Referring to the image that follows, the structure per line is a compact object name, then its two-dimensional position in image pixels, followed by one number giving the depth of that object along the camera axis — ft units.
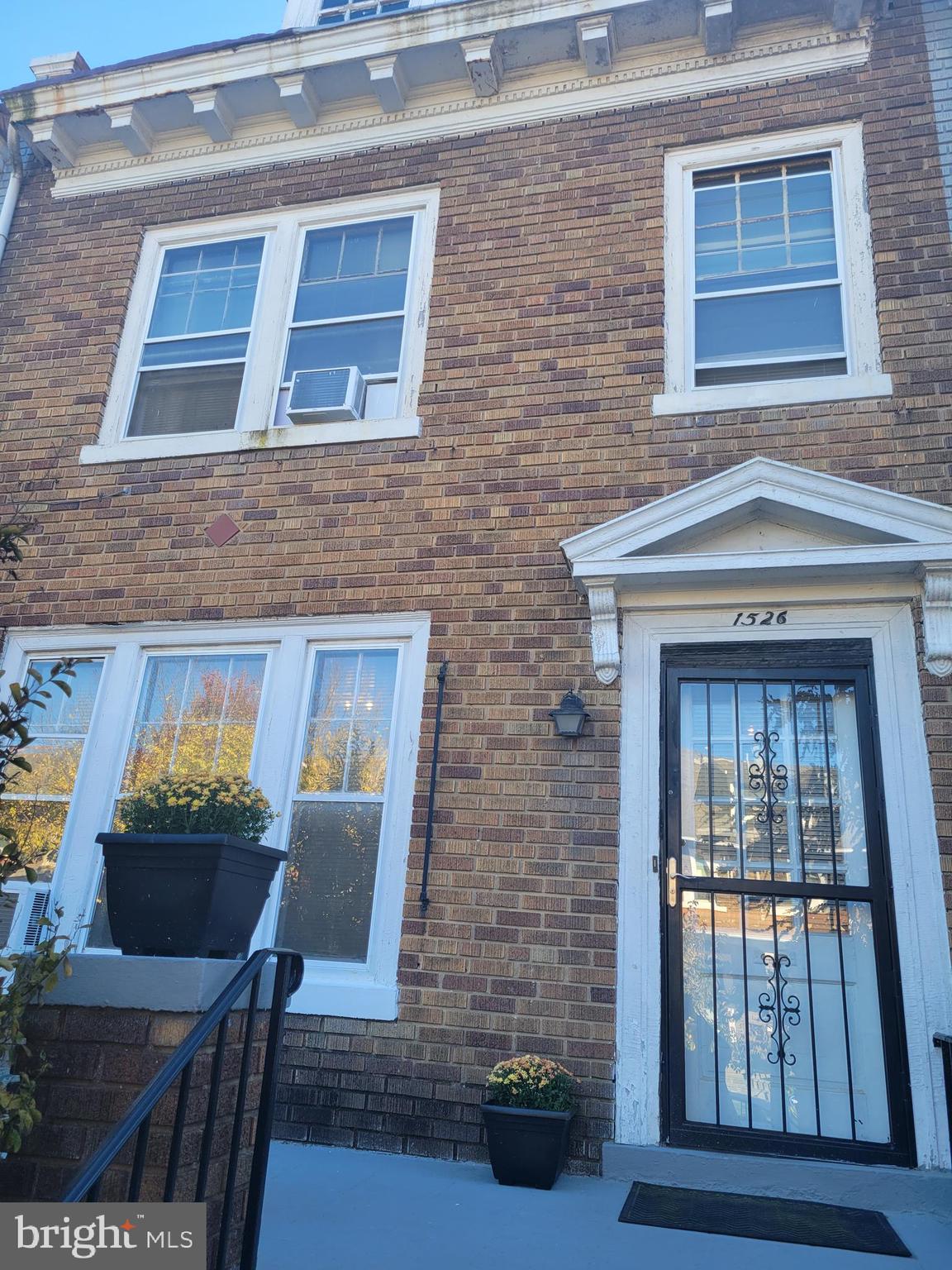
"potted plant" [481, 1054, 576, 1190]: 14.03
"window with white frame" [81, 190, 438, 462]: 21.88
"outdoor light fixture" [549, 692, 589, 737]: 17.30
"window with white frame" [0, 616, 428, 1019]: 17.75
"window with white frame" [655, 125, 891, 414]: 19.16
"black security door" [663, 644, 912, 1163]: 15.01
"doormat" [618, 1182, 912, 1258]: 12.10
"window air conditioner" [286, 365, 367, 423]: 21.27
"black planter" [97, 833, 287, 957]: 9.29
